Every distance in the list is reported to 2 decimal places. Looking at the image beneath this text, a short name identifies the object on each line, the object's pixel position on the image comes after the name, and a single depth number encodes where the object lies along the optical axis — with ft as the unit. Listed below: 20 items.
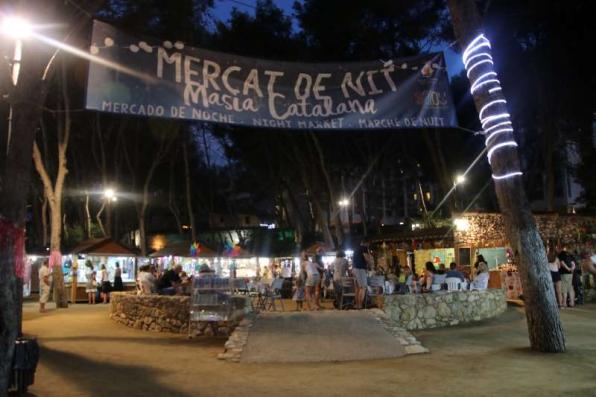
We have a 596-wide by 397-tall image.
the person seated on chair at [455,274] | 47.87
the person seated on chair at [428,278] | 48.92
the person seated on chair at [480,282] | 47.29
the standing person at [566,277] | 50.51
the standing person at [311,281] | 45.73
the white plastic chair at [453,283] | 47.44
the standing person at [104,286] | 74.49
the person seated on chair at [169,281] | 49.38
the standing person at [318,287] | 46.98
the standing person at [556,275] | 48.42
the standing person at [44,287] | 60.44
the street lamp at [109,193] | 91.79
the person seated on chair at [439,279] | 48.49
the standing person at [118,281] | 73.87
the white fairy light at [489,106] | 29.17
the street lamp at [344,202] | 104.49
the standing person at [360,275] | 42.75
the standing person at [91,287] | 73.72
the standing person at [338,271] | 45.21
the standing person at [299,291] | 46.70
